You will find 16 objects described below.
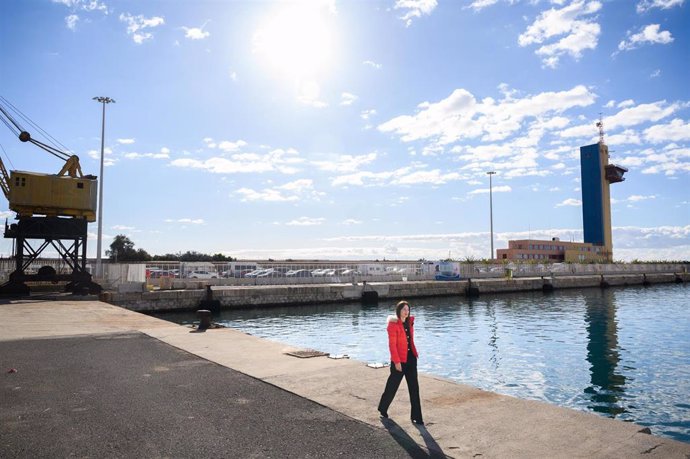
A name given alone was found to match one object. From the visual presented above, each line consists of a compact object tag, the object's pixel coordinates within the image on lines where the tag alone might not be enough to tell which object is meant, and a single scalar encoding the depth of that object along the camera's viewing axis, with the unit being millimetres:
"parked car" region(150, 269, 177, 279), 42000
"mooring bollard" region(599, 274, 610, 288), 66062
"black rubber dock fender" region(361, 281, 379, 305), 43853
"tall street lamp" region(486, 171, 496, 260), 74112
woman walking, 7156
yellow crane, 31641
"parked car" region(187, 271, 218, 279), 43831
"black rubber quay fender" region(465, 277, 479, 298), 51344
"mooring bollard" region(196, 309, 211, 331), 17686
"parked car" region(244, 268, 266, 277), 47944
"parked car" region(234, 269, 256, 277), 46812
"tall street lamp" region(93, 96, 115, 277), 40750
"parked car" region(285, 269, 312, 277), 49584
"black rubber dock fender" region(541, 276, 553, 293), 57531
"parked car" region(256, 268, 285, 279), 50256
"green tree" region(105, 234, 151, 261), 94750
